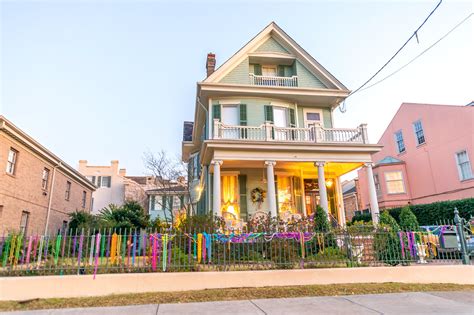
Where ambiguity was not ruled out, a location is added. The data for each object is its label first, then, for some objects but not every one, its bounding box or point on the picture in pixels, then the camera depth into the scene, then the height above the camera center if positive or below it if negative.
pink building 17.69 +5.00
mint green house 12.90 +4.64
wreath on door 14.60 +2.01
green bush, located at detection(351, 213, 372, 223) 21.76 +1.31
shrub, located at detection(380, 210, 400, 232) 8.73 +0.35
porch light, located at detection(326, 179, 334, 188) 15.96 +2.72
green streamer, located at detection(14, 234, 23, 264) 6.91 -0.09
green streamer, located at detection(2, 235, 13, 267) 6.90 -0.15
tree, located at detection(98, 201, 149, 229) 17.42 +1.46
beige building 33.50 +6.09
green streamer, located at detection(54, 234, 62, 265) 7.02 -0.13
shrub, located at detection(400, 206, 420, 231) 8.98 +0.36
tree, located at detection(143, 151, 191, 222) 26.30 +6.22
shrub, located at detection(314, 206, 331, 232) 9.76 +0.50
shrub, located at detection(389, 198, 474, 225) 13.93 +1.09
